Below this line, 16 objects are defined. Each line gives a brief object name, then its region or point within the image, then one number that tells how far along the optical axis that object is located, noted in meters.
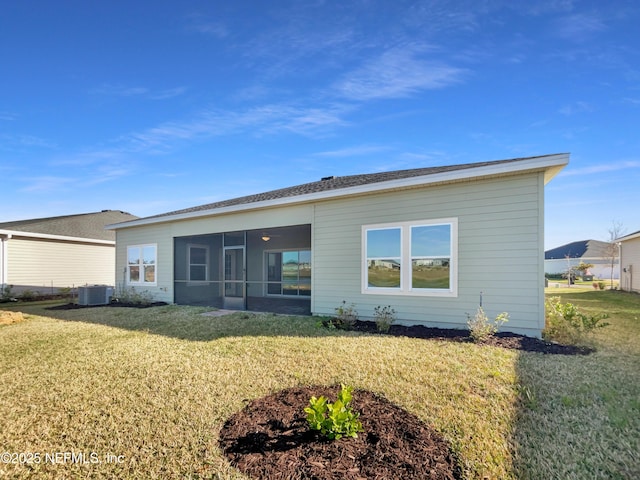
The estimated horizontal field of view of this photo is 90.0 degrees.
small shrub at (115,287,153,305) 11.36
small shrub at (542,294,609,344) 5.95
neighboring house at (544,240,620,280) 30.78
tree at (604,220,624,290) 27.76
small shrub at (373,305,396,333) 6.54
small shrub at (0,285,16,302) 12.88
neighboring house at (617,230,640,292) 15.88
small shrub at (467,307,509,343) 5.55
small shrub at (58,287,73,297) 14.73
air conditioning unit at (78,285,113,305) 11.38
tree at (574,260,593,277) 27.48
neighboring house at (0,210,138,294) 13.73
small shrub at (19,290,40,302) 13.37
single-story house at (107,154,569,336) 5.84
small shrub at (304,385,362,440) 2.56
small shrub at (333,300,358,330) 6.91
